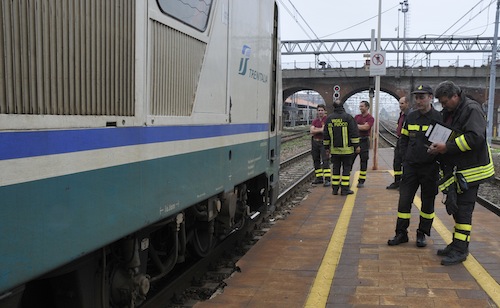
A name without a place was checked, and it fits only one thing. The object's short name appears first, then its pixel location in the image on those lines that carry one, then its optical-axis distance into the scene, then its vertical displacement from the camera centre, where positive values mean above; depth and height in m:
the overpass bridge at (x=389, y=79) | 45.56 +4.03
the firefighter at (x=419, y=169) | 5.44 -0.56
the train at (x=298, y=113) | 57.51 +0.64
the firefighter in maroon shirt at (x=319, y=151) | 11.31 -0.77
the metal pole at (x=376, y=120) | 13.96 -0.03
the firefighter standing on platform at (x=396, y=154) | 9.37 -0.71
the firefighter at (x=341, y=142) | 9.56 -0.47
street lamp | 47.11 +11.35
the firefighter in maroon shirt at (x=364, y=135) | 10.69 -0.36
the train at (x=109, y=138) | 1.96 -0.13
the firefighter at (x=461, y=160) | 4.79 -0.41
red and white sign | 13.77 +1.62
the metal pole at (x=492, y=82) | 24.56 +2.11
